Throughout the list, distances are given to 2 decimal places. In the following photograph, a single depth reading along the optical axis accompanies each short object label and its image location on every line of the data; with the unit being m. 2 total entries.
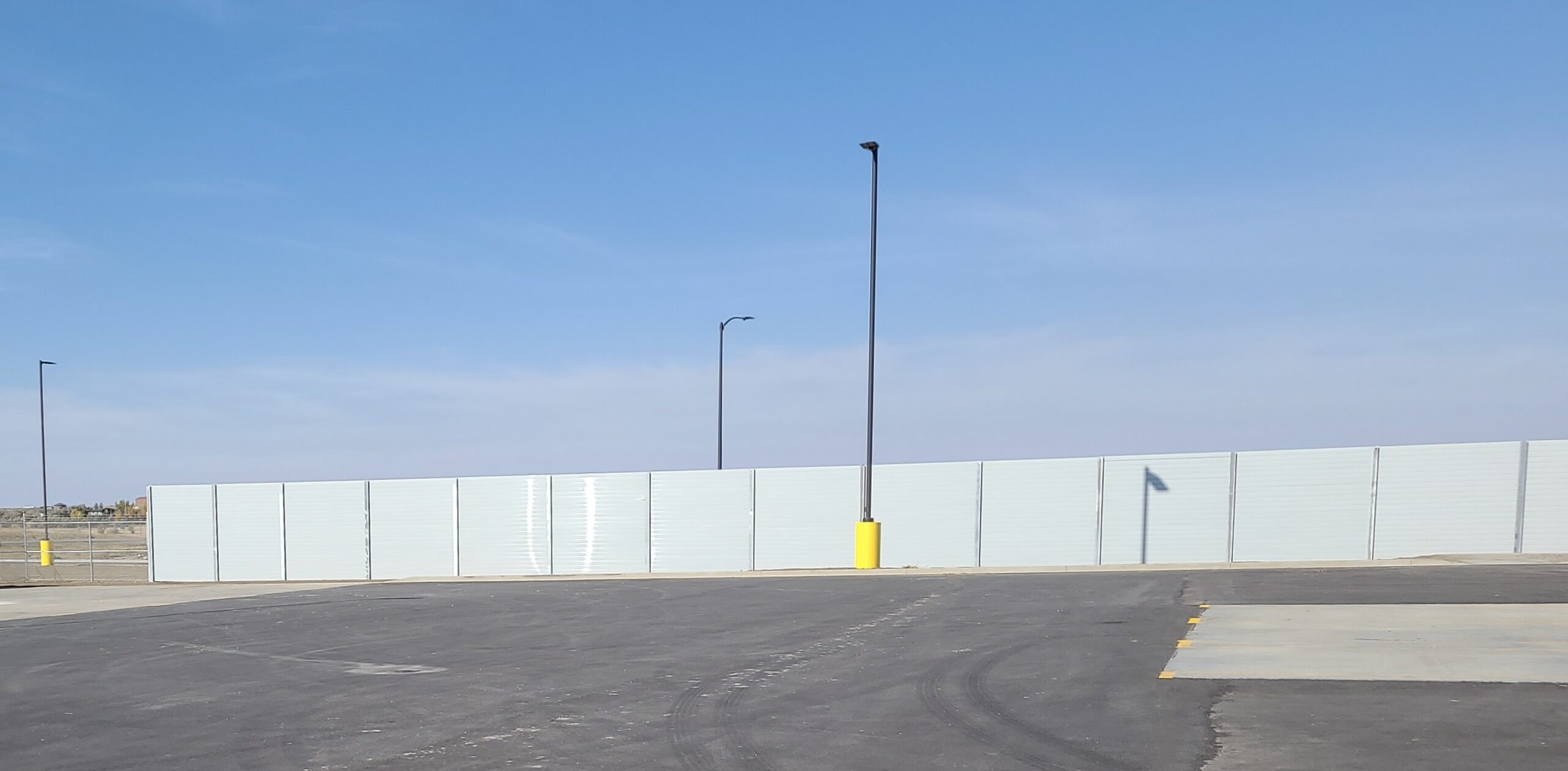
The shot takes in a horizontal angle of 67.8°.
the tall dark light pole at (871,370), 26.19
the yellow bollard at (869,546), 25.89
